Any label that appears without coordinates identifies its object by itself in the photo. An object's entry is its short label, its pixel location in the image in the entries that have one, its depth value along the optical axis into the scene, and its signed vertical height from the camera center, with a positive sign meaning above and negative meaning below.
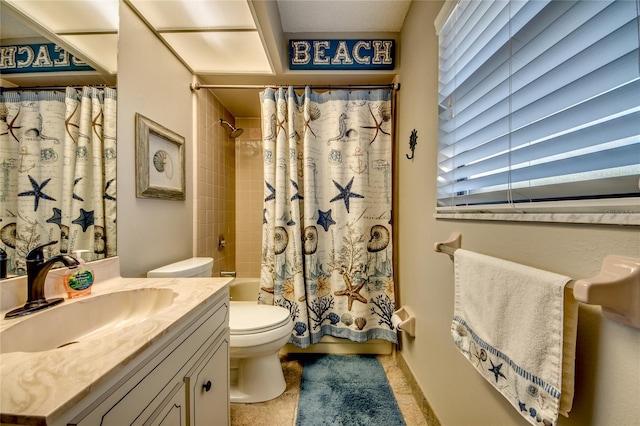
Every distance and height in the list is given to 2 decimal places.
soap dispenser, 0.79 -0.23
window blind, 0.44 +0.26
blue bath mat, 1.22 -1.07
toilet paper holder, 1.40 -0.67
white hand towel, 0.47 -0.29
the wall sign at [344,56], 1.67 +1.10
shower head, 2.12 +0.72
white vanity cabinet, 0.46 -0.44
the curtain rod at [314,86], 1.70 +0.91
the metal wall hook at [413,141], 1.36 +0.41
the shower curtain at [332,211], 1.67 +0.00
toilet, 1.26 -0.72
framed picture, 1.24 +0.30
